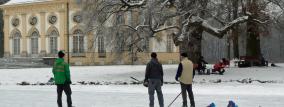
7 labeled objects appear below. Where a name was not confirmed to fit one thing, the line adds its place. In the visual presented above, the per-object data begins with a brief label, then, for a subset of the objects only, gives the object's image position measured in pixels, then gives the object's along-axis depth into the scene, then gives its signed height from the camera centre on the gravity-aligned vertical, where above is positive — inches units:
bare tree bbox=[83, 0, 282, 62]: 1299.2 +85.6
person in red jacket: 1400.1 -40.6
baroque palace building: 2490.2 +88.0
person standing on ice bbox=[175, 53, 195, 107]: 652.7 -27.3
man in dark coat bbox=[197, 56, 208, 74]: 1398.9 -36.1
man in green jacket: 642.8 -21.6
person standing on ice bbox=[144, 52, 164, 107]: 645.9 -26.8
